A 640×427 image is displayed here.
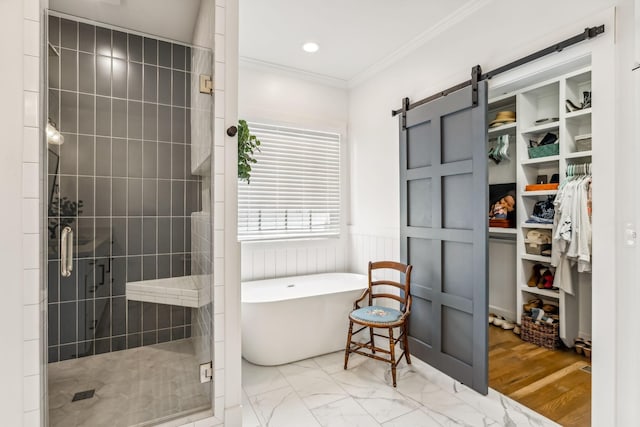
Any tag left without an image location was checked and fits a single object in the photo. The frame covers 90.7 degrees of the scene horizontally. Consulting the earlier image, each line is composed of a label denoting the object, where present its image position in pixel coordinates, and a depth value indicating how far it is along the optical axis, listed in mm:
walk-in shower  1479
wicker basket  2787
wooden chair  2283
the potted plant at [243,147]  2527
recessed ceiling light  2742
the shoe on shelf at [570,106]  2803
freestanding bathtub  2465
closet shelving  2826
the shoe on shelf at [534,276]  3131
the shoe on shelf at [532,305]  3082
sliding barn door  2084
